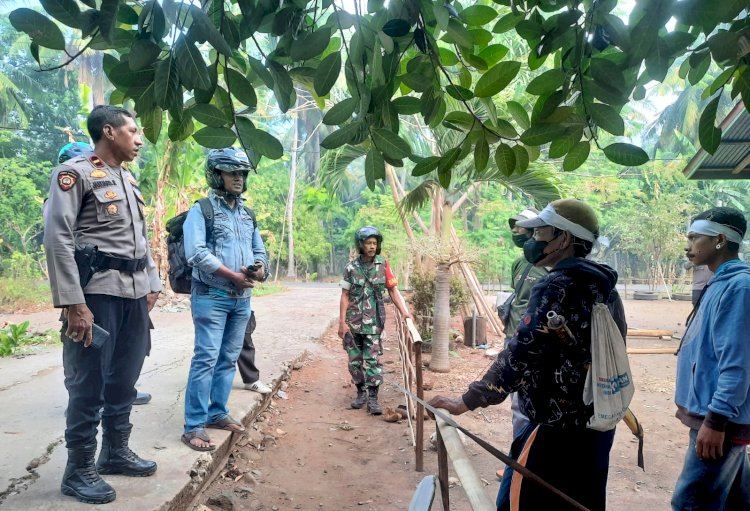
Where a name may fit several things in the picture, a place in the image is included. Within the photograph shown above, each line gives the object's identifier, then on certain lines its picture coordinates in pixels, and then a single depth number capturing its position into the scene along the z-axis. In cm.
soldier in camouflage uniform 540
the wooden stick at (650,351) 920
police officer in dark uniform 246
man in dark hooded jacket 193
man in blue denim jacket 333
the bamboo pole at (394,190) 984
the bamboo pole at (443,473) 161
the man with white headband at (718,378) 218
